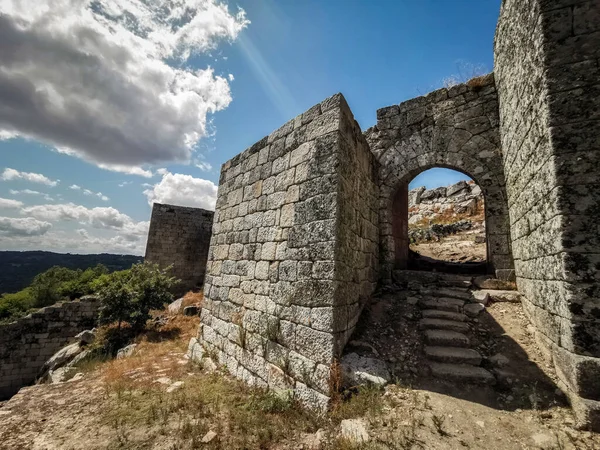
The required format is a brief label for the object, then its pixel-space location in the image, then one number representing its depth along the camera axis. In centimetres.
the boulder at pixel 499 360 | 306
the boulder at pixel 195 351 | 482
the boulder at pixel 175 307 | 973
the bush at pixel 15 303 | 1352
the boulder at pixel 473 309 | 399
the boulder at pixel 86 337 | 829
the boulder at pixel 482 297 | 420
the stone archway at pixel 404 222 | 476
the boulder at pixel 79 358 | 709
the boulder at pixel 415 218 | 1435
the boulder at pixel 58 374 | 645
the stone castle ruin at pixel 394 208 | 254
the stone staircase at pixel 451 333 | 299
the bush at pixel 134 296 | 808
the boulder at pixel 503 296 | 413
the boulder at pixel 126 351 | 631
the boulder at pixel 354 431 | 225
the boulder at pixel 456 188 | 1431
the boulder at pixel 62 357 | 789
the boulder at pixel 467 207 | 1279
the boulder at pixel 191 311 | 888
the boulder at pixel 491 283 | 441
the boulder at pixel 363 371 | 289
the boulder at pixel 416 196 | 1599
